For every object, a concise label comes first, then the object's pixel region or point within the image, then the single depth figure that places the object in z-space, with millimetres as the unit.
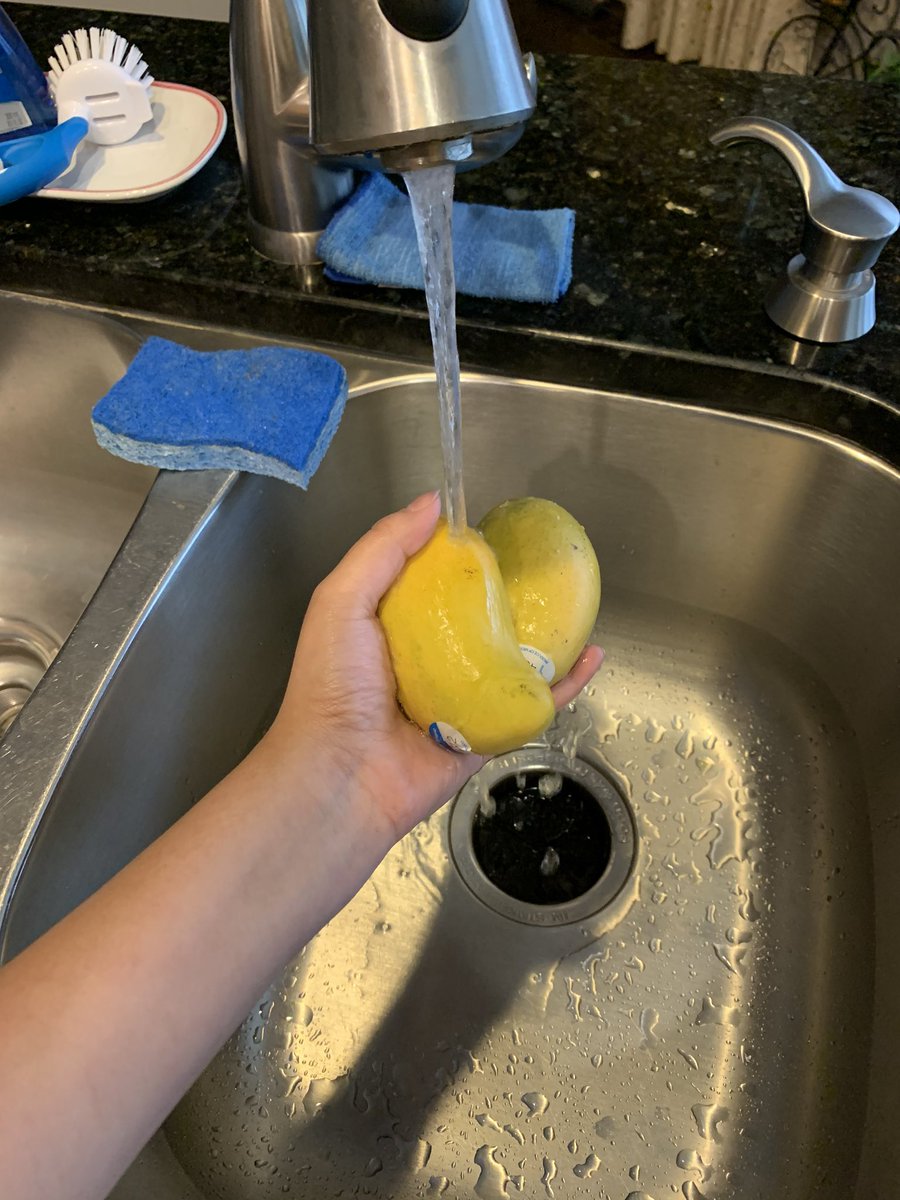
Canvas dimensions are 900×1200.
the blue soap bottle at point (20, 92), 737
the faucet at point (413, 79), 372
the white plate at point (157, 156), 749
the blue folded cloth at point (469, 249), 676
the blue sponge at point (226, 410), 624
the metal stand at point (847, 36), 2006
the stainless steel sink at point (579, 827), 574
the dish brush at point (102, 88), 772
